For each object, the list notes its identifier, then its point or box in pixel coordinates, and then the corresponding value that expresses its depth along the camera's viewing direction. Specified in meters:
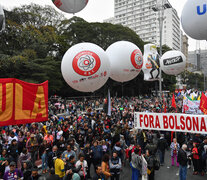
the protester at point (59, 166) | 5.41
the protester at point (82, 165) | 5.31
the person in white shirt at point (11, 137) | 7.50
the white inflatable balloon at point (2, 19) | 2.89
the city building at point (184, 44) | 105.05
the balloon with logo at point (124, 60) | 6.96
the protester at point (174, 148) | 7.58
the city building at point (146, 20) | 78.01
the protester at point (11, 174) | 5.11
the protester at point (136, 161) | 5.74
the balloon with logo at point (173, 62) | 11.52
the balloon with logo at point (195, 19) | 4.05
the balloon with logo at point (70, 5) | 5.62
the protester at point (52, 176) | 4.50
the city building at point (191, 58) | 124.43
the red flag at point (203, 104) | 9.22
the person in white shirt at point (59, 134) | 8.36
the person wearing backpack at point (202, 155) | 6.92
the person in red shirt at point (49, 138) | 7.61
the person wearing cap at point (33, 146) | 7.40
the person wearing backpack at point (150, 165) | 5.94
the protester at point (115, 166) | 5.71
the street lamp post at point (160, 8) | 20.32
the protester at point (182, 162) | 6.14
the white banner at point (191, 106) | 11.31
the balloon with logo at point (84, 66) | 5.63
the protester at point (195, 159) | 6.96
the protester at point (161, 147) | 7.87
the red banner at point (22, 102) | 3.69
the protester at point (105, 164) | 5.10
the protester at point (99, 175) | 4.74
